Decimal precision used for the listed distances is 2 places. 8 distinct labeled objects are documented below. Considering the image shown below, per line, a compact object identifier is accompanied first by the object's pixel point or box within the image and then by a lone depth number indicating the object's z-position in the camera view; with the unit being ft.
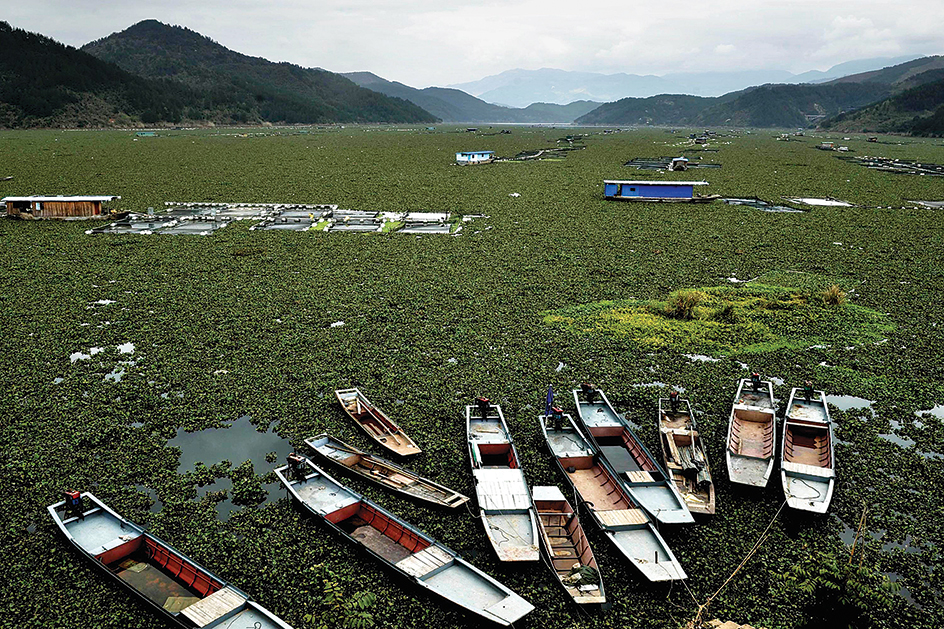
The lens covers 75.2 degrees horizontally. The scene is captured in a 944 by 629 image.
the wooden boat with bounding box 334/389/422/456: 46.24
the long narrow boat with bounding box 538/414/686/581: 34.65
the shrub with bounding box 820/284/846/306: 77.05
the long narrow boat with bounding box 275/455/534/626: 31.50
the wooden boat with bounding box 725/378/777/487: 42.96
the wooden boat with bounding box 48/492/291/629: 30.48
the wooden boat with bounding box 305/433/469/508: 40.06
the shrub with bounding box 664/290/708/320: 72.84
